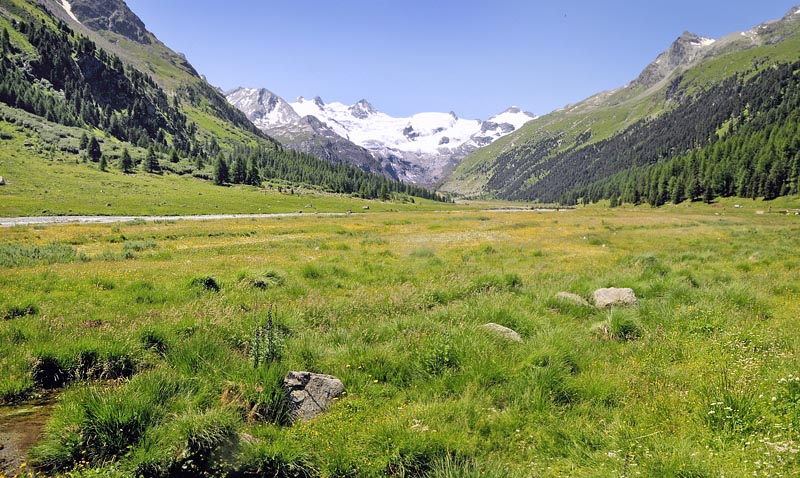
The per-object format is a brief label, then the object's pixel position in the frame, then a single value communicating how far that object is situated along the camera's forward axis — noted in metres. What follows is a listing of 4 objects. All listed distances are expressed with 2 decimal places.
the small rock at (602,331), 9.08
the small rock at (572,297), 11.74
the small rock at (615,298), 11.45
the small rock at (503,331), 8.40
